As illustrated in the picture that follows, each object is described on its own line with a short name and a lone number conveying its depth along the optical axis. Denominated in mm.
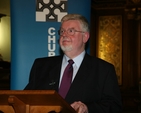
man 2186
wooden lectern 1429
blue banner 2826
